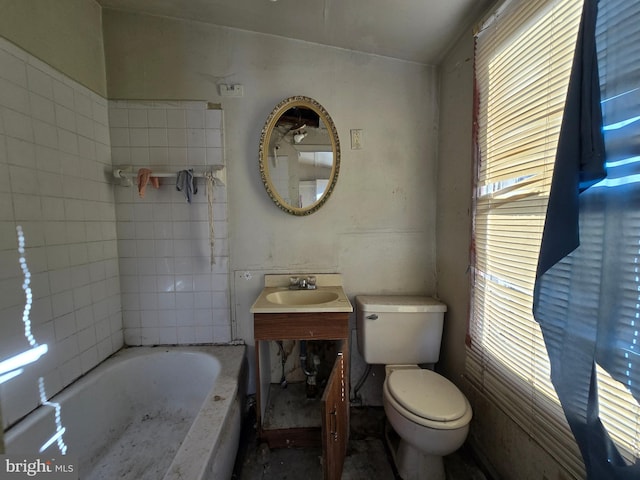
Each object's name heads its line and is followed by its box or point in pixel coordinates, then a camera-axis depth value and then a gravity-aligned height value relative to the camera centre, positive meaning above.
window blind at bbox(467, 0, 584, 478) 0.90 +0.12
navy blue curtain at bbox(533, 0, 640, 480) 0.65 -0.08
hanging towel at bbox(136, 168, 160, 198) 1.52 +0.30
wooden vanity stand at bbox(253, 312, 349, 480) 1.29 -0.63
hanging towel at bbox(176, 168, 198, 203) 1.58 +0.29
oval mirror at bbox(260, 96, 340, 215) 1.65 +0.44
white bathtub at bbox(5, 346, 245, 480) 1.06 -0.91
